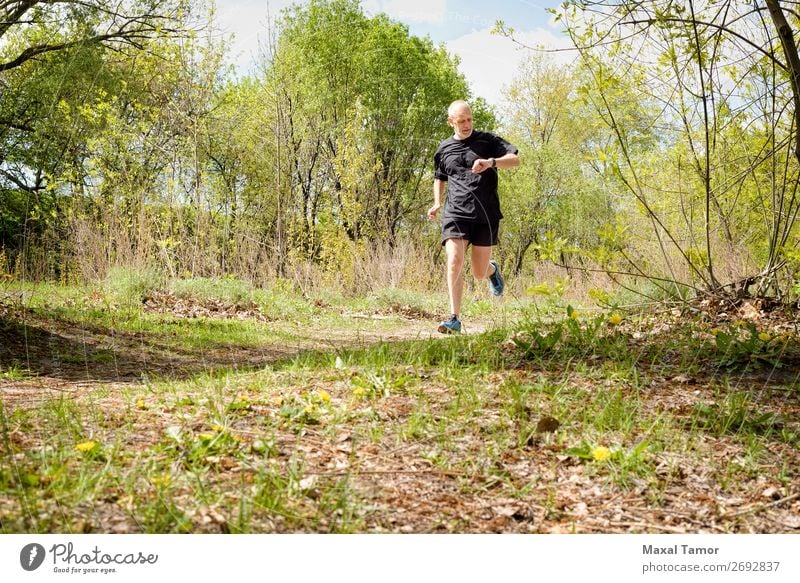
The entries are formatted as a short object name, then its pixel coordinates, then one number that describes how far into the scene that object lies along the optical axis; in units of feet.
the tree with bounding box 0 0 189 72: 28.78
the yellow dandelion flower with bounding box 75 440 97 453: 6.01
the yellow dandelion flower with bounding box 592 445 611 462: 6.43
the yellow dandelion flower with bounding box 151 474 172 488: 5.45
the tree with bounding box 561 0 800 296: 12.40
